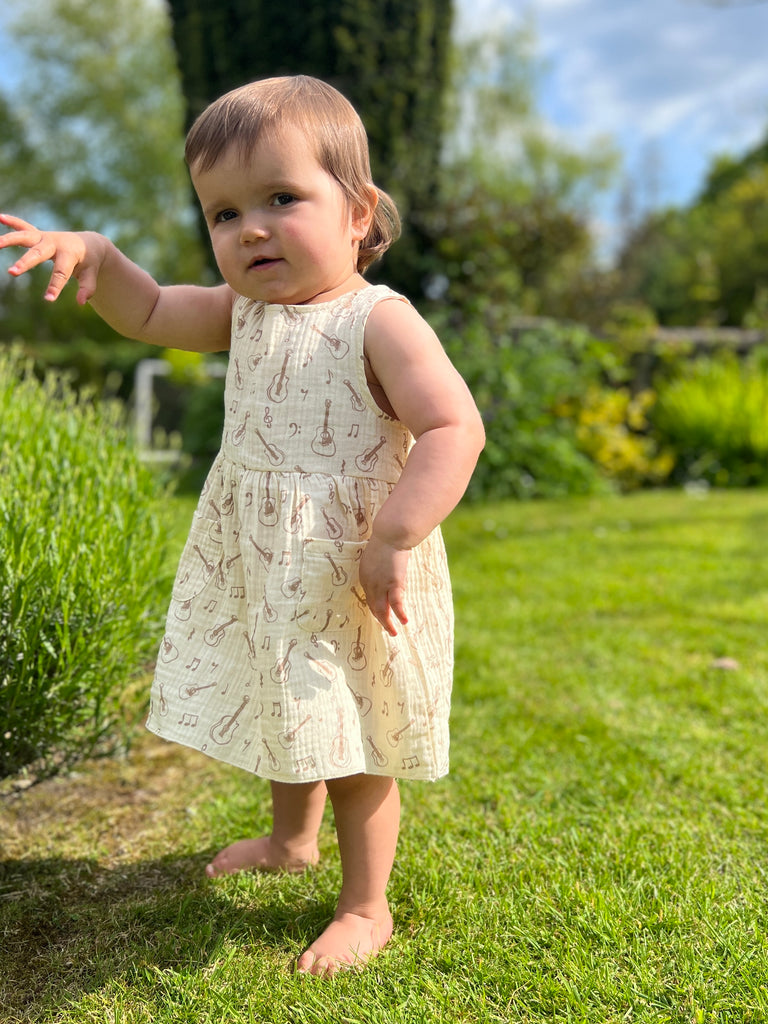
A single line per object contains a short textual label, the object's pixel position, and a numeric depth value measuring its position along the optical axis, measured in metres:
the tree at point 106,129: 23.08
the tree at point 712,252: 19.62
